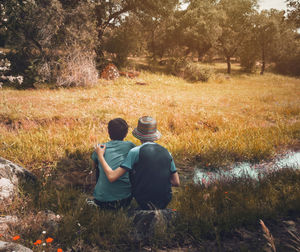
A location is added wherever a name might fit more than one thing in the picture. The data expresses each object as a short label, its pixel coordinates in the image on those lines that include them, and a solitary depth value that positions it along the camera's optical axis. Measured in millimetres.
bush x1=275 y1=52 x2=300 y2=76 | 32381
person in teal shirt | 3154
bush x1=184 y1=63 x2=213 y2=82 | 19938
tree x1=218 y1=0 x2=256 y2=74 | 28109
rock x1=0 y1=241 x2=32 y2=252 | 2021
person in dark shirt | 2916
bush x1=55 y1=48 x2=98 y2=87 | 13461
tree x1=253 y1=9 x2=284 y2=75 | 27812
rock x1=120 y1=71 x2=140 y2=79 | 17862
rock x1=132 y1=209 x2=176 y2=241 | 2711
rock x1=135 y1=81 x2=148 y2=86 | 15973
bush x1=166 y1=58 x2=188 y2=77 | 20828
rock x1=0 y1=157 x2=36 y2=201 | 3371
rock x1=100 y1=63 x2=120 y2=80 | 16680
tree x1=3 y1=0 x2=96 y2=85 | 12859
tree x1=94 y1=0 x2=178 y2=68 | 17516
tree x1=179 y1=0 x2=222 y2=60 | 23391
